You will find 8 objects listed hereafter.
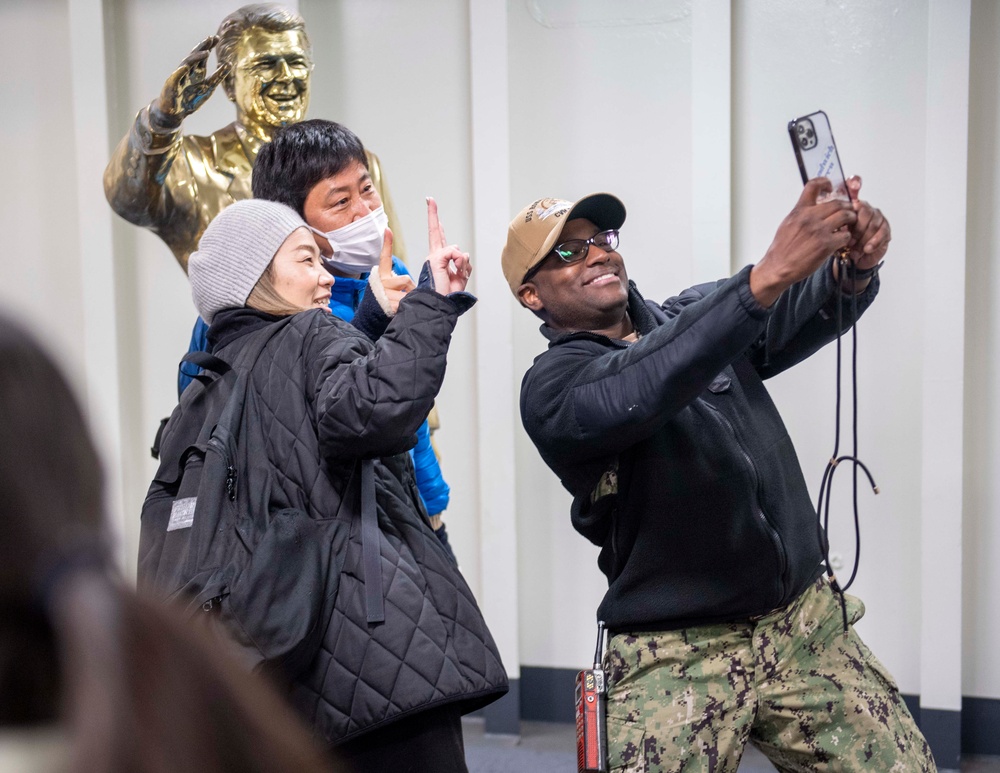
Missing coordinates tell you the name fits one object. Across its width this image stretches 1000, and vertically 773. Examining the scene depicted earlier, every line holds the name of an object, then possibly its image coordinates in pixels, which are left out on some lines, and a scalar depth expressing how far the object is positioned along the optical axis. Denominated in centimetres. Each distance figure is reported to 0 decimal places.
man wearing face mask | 214
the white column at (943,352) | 323
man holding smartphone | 185
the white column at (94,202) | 393
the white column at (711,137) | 345
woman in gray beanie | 160
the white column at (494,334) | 364
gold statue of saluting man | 282
